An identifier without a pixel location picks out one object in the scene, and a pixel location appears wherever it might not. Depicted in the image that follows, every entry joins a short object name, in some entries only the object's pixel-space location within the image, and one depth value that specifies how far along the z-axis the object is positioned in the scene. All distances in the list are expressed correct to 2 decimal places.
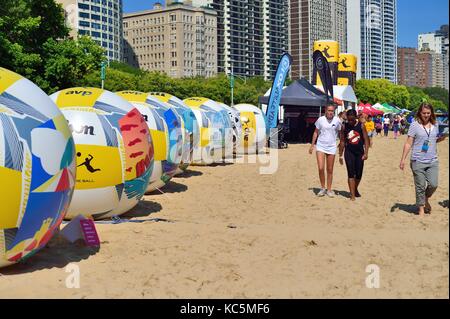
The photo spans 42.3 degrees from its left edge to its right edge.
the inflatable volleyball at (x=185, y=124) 11.91
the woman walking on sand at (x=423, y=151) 8.31
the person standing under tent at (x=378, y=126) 39.53
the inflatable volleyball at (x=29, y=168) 5.10
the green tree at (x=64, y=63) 26.84
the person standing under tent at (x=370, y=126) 22.86
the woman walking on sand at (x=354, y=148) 10.15
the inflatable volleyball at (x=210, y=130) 15.49
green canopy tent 55.08
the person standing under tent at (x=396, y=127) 33.11
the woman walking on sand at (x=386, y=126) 37.12
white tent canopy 38.44
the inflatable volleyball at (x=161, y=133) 10.14
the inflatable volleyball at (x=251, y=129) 21.28
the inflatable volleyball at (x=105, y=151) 7.42
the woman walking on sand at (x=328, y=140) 10.37
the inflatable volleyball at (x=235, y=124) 17.88
